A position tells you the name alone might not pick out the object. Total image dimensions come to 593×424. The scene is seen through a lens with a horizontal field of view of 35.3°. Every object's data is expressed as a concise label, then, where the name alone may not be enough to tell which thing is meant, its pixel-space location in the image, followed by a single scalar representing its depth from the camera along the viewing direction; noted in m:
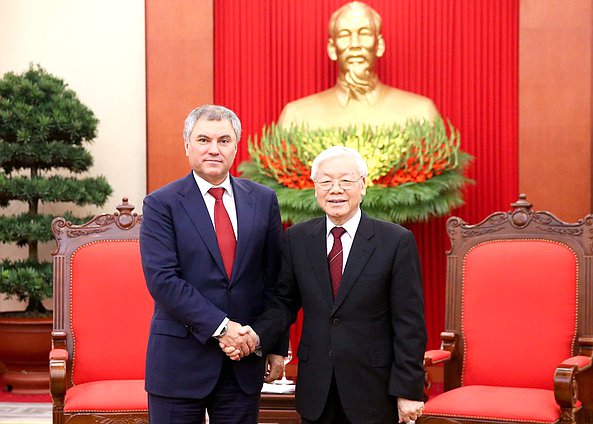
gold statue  5.45
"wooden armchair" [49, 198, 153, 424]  3.88
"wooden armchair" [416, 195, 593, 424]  3.76
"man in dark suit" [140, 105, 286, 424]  2.54
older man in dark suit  2.51
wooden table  3.33
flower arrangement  5.08
